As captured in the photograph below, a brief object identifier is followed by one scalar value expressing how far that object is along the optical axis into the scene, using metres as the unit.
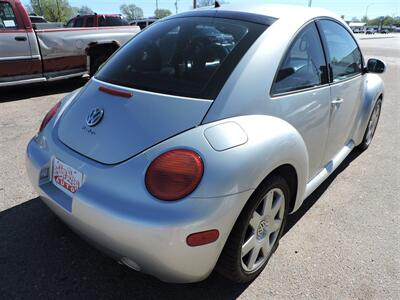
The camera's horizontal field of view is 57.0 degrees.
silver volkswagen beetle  1.84
